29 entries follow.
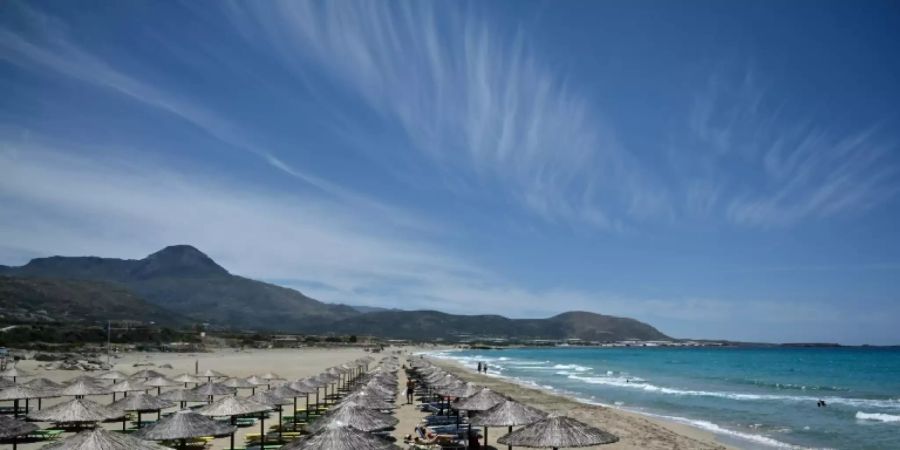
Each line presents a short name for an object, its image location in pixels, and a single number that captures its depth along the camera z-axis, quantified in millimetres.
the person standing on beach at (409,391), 30081
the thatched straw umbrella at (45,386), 22066
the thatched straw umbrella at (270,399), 18489
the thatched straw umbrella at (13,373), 28208
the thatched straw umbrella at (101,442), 10109
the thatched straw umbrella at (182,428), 13852
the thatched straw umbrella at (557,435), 12812
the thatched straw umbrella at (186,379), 30623
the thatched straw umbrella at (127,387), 24431
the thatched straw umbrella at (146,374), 27539
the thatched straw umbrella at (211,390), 23281
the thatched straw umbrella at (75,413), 16828
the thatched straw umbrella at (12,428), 13430
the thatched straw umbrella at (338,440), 10771
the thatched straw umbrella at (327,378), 26212
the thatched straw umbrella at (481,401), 18156
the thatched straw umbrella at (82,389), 22844
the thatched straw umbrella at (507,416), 15484
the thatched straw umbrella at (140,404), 18922
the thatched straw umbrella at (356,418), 14623
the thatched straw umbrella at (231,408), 16719
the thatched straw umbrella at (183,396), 22516
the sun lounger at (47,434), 18453
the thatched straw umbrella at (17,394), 20844
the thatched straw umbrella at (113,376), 27344
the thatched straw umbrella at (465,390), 22470
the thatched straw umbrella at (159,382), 26441
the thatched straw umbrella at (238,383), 26033
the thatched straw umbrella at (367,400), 18672
